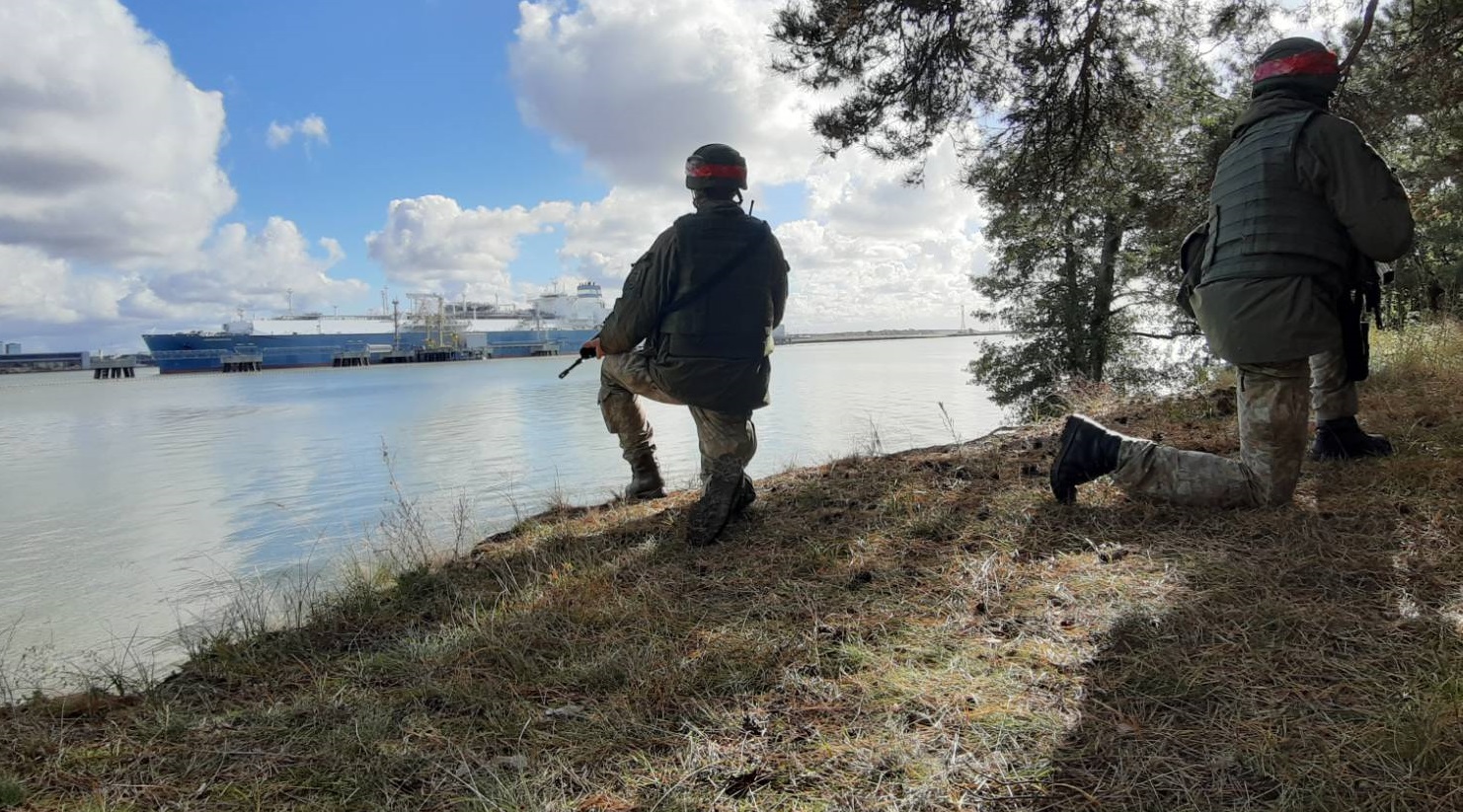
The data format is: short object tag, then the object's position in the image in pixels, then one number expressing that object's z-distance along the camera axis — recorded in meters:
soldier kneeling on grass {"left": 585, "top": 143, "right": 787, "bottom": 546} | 3.84
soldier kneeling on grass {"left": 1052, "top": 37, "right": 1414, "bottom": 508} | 2.82
